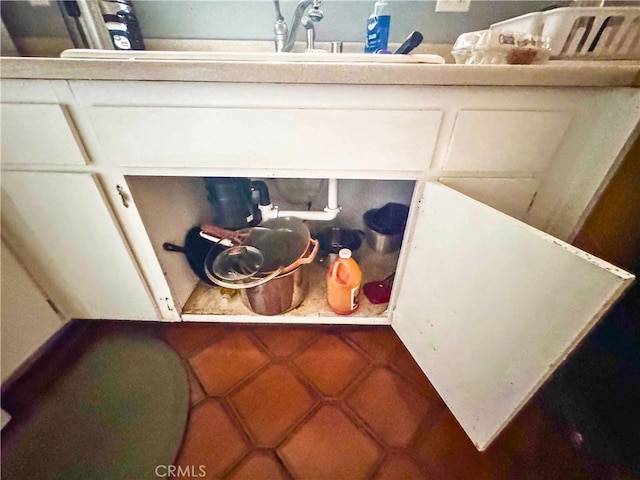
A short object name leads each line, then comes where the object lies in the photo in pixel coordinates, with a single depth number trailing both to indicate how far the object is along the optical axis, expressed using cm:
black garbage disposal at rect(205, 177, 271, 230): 95
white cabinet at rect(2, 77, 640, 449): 52
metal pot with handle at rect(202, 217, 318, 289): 84
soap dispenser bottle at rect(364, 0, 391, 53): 83
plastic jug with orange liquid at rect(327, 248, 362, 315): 88
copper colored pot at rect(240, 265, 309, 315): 87
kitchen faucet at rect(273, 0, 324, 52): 79
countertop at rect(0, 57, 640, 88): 53
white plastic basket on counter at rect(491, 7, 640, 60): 66
